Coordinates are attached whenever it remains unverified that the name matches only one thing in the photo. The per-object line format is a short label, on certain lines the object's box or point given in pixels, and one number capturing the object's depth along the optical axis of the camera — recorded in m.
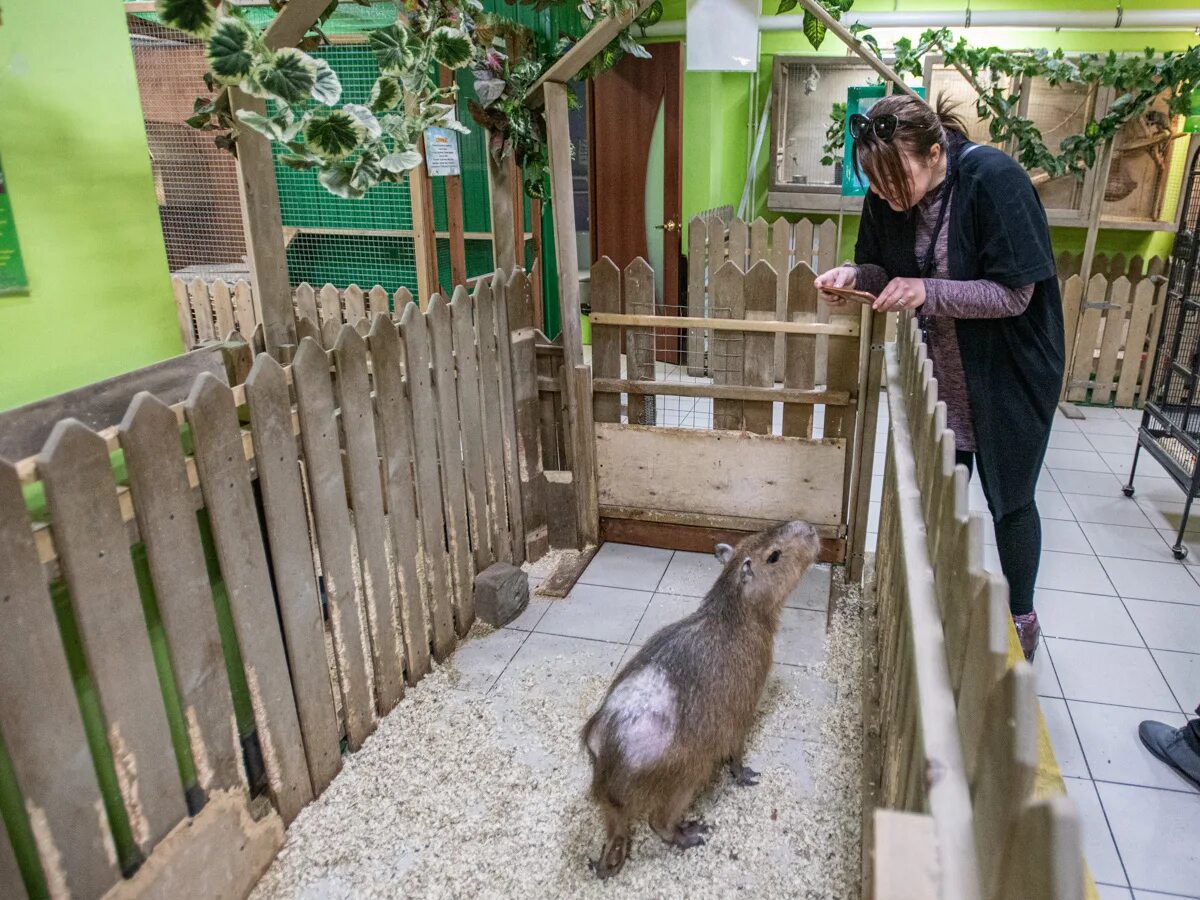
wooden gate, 3.06
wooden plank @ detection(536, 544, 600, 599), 3.16
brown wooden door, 6.45
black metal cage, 3.63
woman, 2.03
